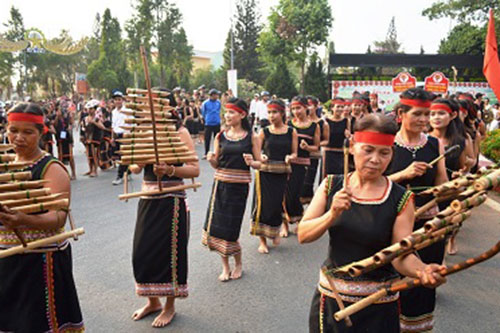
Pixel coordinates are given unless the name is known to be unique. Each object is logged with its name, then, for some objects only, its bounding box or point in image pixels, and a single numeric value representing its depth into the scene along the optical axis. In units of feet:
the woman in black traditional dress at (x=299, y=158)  21.24
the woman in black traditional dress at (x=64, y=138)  34.22
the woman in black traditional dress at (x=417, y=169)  10.69
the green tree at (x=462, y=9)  90.99
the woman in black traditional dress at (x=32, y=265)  8.77
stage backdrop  92.68
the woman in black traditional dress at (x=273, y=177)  18.76
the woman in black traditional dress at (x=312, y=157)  23.49
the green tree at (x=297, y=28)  127.60
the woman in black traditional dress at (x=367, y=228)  7.15
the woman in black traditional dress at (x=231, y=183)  15.75
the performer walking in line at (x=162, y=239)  12.26
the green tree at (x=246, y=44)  188.75
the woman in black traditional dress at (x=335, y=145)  23.97
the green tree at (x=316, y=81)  119.34
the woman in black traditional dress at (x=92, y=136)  35.73
